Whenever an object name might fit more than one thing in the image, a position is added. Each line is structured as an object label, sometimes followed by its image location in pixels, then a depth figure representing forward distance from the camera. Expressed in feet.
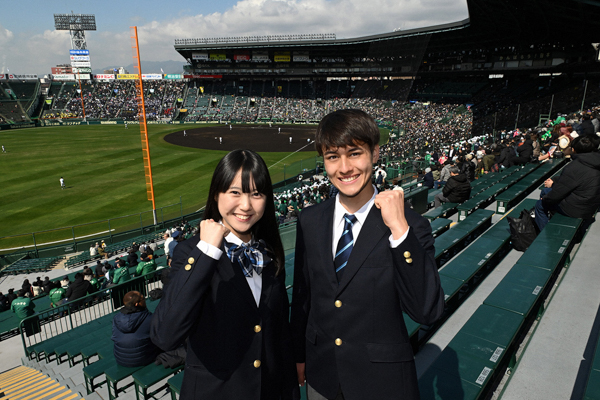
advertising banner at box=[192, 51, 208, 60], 237.86
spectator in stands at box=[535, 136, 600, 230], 18.17
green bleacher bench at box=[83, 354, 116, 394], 15.96
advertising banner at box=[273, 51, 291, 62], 228.63
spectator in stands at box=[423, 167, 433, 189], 43.14
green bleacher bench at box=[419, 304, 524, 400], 10.13
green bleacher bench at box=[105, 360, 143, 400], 14.83
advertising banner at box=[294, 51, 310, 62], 223.92
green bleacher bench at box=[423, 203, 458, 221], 28.23
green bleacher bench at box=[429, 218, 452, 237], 24.07
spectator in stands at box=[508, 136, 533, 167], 42.27
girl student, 7.16
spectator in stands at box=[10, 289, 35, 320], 28.91
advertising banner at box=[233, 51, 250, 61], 231.42
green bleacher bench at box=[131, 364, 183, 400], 14.07
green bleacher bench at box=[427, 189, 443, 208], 38.86
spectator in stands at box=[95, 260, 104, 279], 37.88
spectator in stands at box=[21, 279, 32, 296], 37.46
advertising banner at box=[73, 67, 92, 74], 261.40
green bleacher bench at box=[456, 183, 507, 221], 28.25
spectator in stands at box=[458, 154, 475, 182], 34.92
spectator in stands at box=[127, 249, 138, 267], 41.77
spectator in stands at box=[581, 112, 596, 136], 38.88
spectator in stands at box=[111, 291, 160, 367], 15.08
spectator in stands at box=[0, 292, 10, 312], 35.27
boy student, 6.80
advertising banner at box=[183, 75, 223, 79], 243.60
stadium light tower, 303.68
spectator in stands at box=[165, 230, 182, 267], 34.53
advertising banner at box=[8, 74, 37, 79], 238.21
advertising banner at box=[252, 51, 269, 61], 229.47
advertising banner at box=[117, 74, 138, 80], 249.49
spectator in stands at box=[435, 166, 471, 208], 29.58
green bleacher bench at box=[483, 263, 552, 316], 13.74
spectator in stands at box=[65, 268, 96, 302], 29.22
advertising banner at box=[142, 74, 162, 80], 251.80
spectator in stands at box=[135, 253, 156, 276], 32.91
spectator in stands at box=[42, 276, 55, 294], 37.70
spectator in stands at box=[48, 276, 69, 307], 31.04
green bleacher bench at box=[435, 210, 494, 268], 20.19
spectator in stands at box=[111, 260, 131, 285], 31.22
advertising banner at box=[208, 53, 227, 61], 236.02
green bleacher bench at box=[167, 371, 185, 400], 12.10
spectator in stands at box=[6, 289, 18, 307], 36.17
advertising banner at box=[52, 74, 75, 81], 251.80
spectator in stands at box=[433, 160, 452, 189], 37.65
